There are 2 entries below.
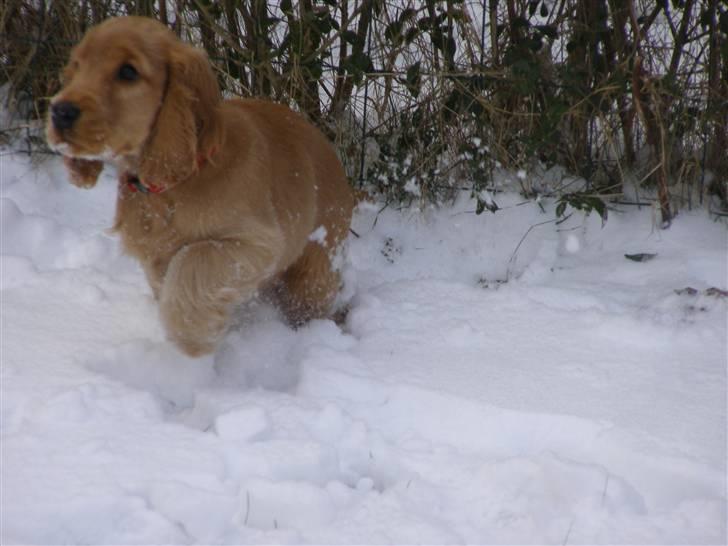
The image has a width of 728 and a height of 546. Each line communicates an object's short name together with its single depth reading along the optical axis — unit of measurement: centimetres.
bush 749
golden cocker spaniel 496
